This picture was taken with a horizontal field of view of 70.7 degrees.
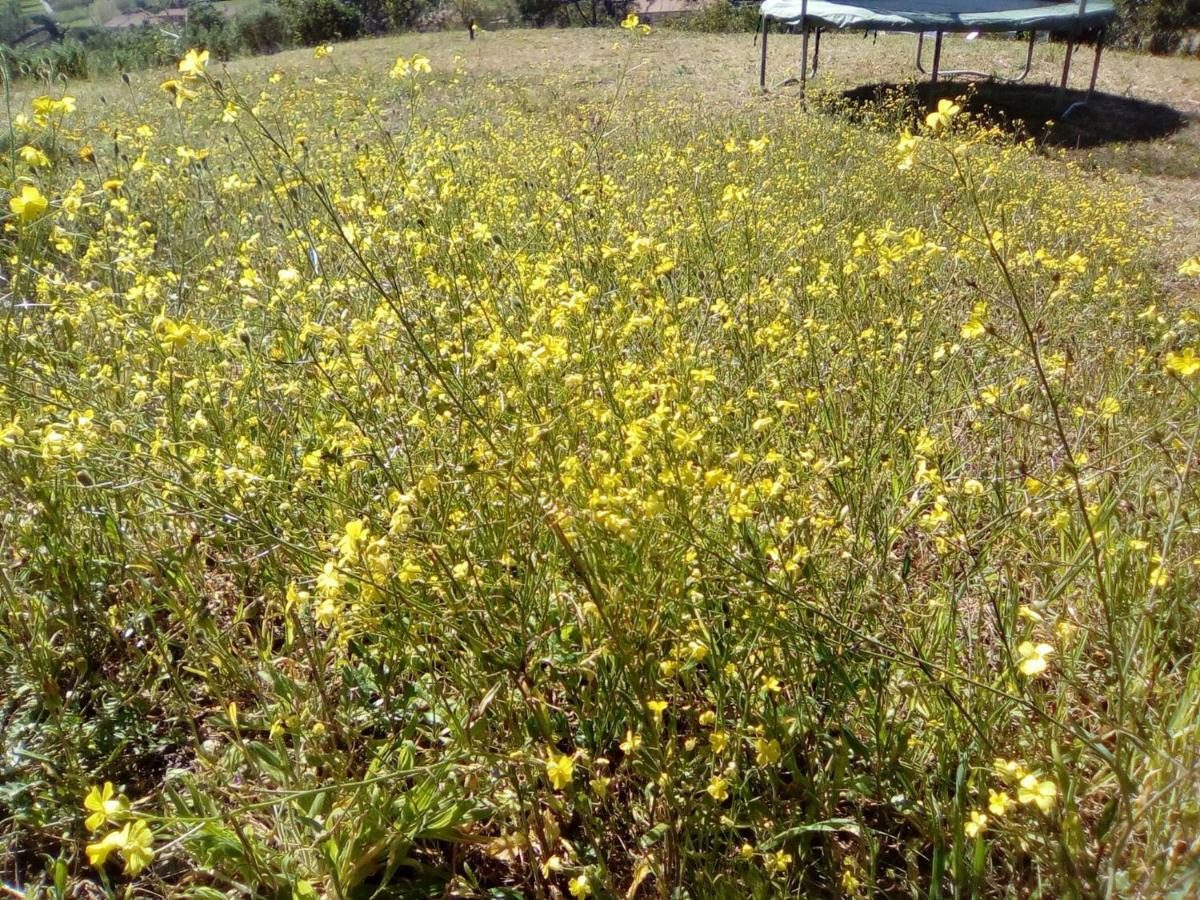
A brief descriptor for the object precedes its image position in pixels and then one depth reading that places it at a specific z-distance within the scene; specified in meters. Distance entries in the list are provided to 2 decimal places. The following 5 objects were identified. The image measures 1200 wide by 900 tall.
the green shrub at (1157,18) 23.44
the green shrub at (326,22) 23.95
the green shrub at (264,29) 23.11
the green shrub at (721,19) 27.20
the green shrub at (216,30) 18.03
